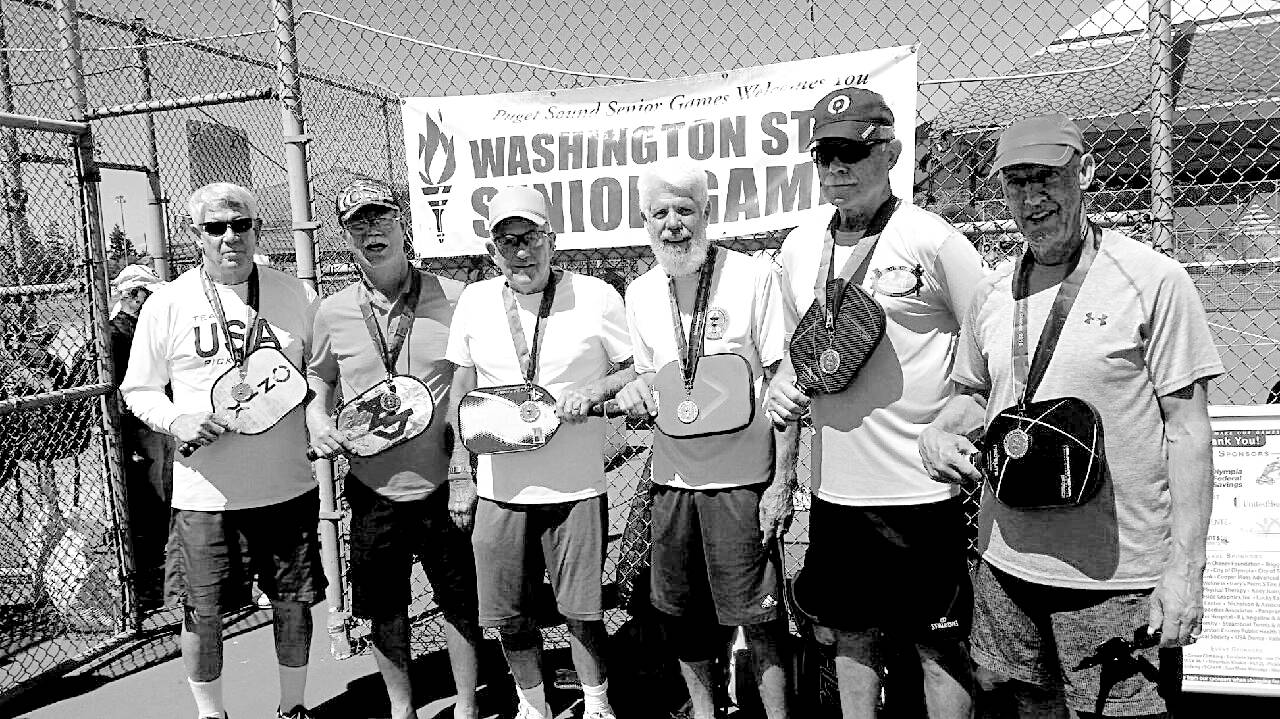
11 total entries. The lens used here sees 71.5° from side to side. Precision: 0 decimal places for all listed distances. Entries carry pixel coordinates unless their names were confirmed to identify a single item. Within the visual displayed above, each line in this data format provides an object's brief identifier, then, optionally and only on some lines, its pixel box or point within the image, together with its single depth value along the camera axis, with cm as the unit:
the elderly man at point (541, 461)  343
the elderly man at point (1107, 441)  226
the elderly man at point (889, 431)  282
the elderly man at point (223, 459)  366
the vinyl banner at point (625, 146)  416
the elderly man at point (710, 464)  318
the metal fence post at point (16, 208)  596
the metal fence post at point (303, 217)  449
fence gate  507
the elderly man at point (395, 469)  361
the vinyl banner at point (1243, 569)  332
